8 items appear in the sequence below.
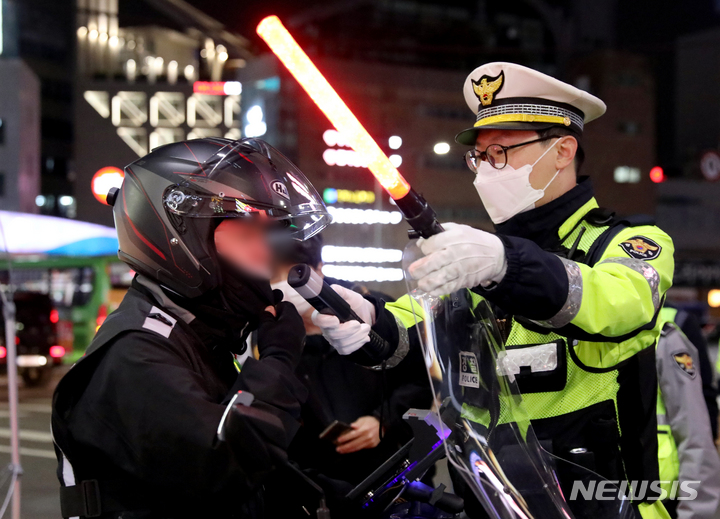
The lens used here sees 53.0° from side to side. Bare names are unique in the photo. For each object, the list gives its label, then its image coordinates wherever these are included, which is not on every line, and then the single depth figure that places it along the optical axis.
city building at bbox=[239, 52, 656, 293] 13.85
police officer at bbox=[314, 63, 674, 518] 1.60
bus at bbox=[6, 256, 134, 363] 14.07
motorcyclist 1.58
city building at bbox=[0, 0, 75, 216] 48.03
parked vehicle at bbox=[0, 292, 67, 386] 12.67
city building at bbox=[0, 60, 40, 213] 29.62
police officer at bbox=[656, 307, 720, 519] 3.28
